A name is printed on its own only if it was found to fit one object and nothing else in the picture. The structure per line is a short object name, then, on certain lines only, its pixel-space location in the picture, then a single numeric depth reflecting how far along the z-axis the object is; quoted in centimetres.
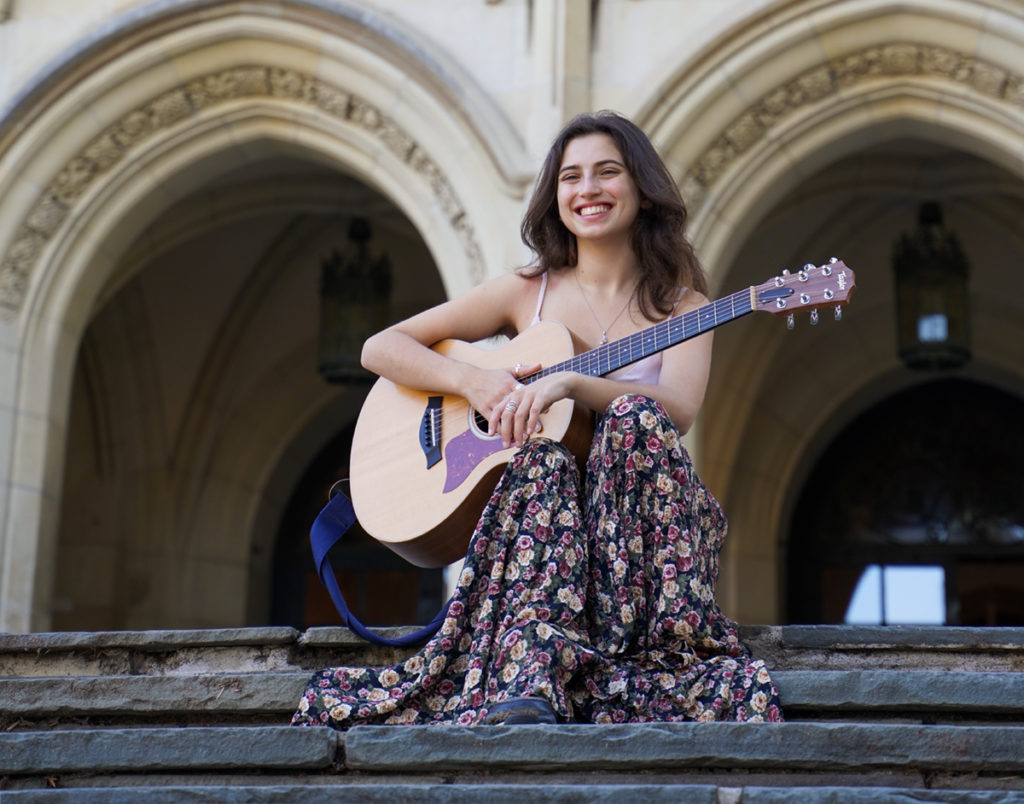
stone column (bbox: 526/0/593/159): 664
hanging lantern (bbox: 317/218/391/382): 801
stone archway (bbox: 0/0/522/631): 690
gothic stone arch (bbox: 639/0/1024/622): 662
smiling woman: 308
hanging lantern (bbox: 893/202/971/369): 768
